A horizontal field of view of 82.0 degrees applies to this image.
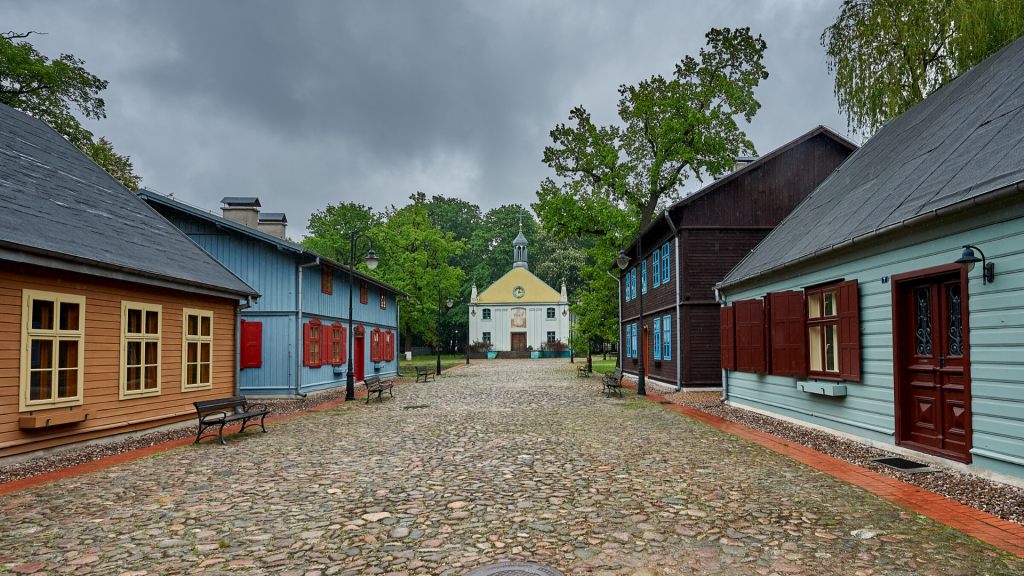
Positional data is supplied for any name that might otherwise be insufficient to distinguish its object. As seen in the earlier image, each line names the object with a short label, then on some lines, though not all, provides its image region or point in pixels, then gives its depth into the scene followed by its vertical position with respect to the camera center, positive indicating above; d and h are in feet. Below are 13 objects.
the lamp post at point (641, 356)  59.00 -3.75
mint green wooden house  21.17 +1.06
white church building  181.68 +0.96
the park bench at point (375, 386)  55.78 -6.45
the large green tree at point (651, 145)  81.25 +25.27
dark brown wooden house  58.59 +9.55
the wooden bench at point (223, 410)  33.76 -5.36
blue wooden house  60.23 +2.39
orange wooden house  27.71 +0.82
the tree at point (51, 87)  73.00 +30.83
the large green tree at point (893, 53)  47.11 +22.77
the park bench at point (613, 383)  59.00 -6.36
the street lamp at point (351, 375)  58.65 -5.54
